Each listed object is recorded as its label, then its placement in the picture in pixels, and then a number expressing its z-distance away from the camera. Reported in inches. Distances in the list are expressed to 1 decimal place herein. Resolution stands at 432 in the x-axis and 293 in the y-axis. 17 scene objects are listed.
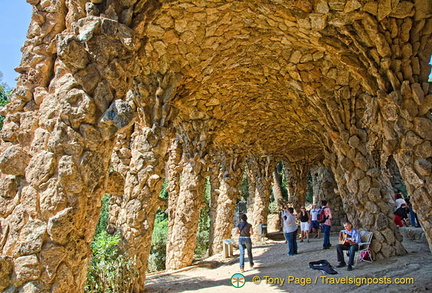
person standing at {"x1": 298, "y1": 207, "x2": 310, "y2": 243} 334.0
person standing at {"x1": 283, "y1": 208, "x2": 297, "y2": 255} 264.7
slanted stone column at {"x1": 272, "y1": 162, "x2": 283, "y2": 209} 683.7
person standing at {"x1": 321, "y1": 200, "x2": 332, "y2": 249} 276.1
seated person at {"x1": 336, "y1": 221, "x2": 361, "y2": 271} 196.5
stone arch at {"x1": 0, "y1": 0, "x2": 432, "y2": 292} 79.0
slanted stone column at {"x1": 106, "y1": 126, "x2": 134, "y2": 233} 211.6
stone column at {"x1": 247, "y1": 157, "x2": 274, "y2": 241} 488.4
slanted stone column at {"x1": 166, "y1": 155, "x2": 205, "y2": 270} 295.0
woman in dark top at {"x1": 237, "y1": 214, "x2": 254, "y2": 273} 223.0
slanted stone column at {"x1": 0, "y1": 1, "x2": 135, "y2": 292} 74.8
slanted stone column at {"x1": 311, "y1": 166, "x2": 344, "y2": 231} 547.2
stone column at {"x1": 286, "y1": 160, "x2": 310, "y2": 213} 597.0
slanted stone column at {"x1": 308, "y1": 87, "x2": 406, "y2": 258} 197.0
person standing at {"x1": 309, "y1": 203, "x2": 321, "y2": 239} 347.1
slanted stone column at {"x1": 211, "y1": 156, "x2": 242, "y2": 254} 372.5
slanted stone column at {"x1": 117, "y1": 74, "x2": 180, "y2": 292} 172.7
